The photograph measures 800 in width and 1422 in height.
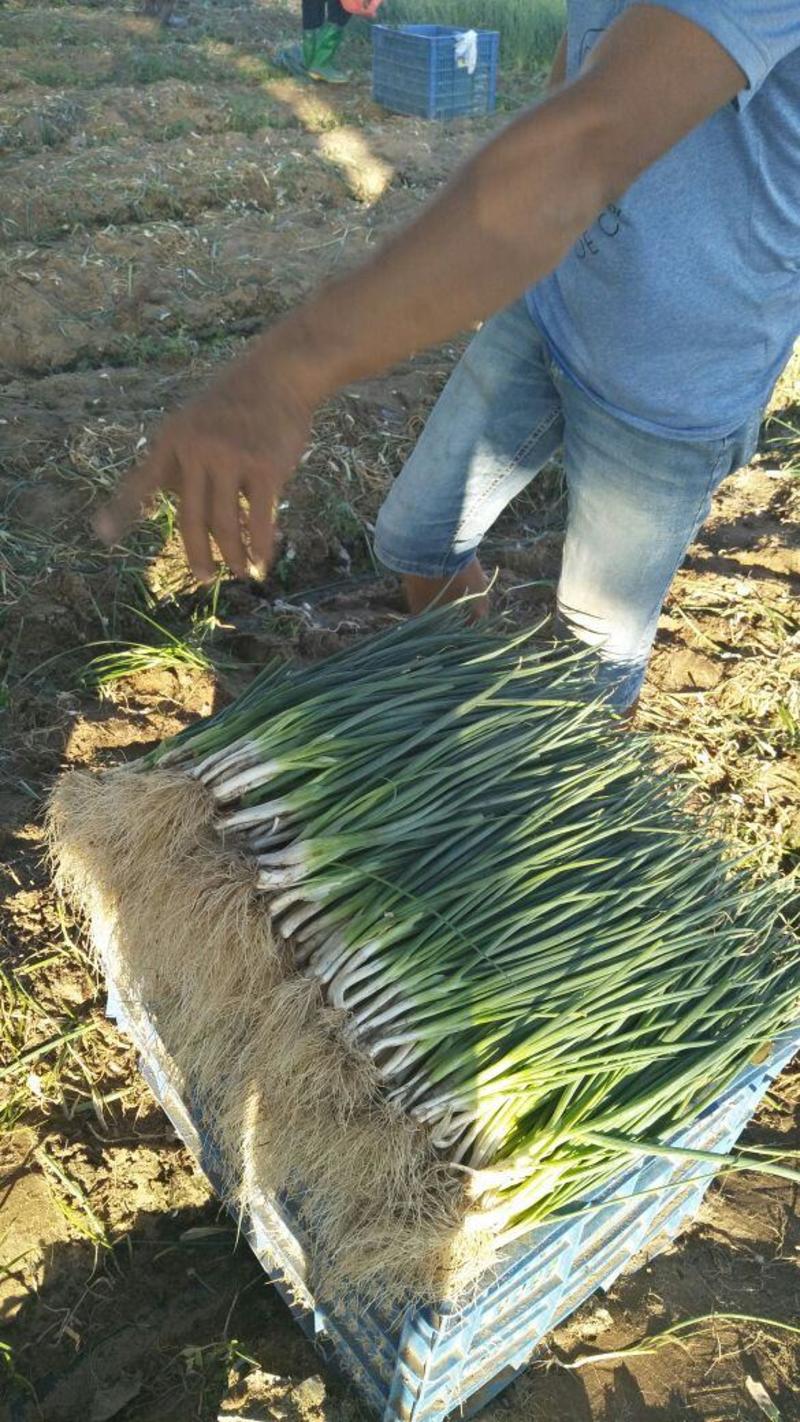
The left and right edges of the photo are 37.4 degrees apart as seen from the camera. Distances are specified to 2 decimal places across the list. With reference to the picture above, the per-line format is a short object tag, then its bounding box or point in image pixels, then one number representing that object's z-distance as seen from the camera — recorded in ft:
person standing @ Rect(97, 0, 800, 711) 3.75
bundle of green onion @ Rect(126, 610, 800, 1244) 4.58
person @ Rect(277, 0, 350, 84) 30.01
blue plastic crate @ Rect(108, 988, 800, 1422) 4.54
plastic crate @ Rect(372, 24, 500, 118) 27.61
